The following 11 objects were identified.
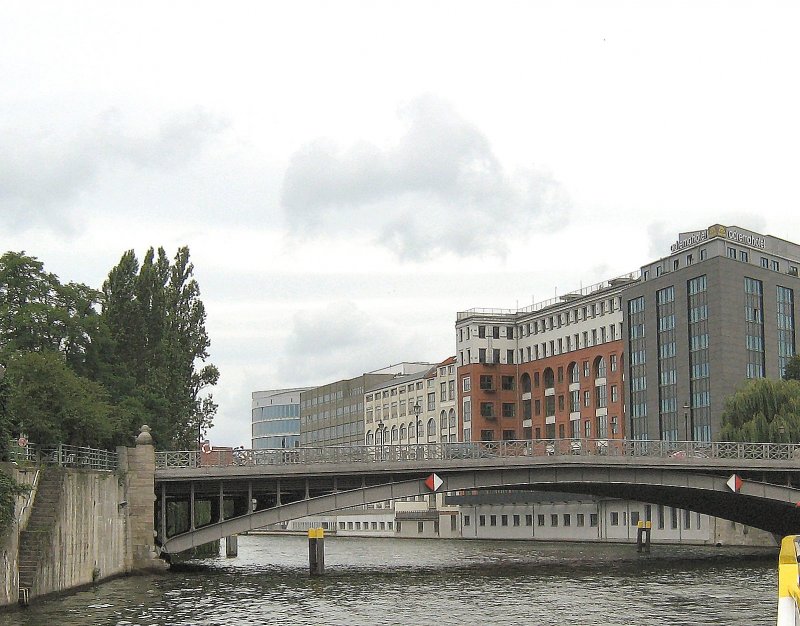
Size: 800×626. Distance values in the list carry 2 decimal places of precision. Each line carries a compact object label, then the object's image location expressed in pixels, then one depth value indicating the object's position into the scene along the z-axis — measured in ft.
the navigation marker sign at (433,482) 232.12
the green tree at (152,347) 284.20
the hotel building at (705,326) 423.64
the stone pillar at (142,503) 214.07
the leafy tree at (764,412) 317.22
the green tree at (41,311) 258.57
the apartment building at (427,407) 584.40
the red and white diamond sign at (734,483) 249.34
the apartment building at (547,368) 497.05
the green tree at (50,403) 194.49
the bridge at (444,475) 223.30
